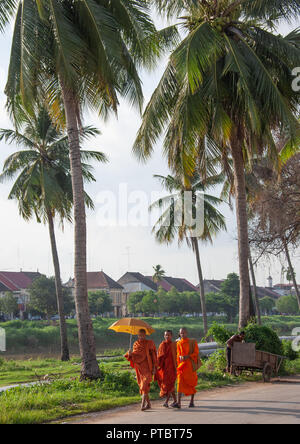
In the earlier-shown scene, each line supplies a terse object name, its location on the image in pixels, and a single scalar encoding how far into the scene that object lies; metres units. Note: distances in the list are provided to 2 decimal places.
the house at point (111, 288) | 96.44
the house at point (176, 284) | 113.94
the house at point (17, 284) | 76.64
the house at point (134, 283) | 104.12
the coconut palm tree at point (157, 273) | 105.12
